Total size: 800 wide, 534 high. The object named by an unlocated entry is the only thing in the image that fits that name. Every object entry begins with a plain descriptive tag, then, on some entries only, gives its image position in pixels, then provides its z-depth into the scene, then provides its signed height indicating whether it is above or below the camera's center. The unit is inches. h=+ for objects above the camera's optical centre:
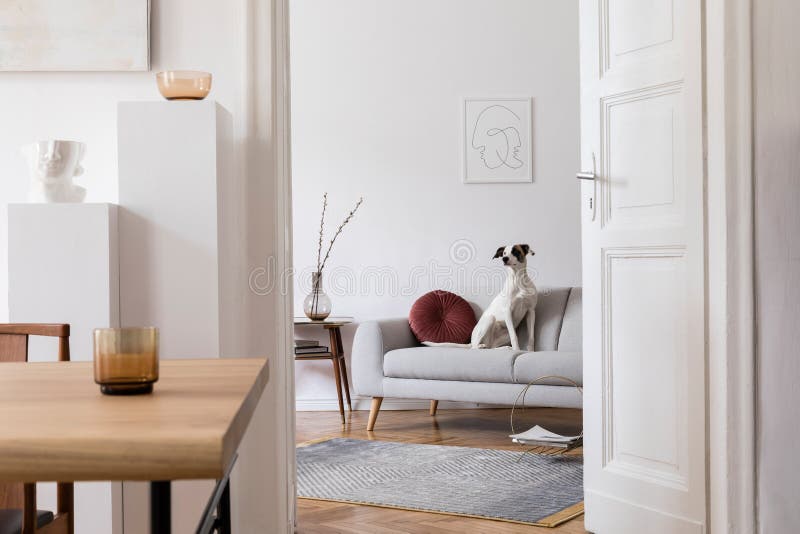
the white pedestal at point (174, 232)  97.2 +3.6
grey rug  131.1 -36.8
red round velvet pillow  207.9 -13.5
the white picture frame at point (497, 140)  226.4 +31.2
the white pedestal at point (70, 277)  93.7 -1.3
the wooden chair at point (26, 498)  62.2 -18.3
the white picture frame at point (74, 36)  109.0 +28.5
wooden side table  205.8 -20.8
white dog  199.3 -10.7
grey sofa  179.9 -21.8
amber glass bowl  98.9 +20.3
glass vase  209.0 -9.5
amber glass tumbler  44.6 -4.9
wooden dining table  33.1 -6.6
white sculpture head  98.2 +10.6
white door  102.8 -0.7
